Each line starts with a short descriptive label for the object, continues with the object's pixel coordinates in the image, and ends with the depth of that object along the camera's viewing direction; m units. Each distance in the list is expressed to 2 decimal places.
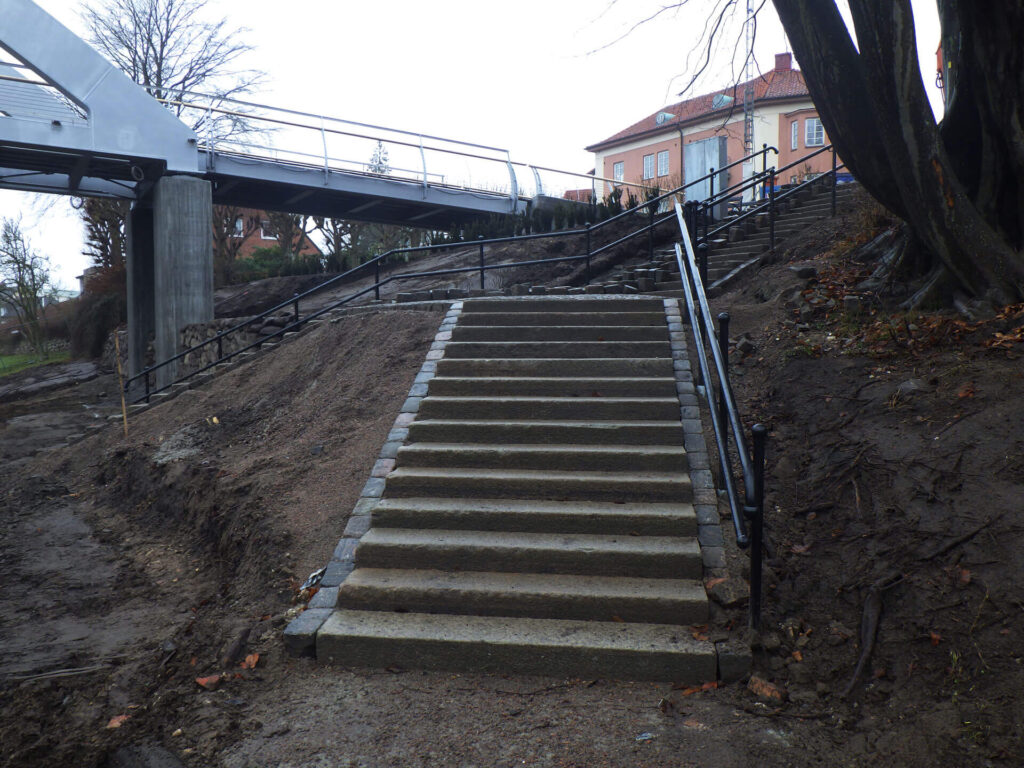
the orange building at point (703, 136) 31.05
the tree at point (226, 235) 26.47
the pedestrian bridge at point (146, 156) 14.12
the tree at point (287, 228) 28.86
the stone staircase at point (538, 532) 4.06
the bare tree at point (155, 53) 26.11
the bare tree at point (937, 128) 6.09
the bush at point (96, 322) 25.69
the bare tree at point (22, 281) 30.70
